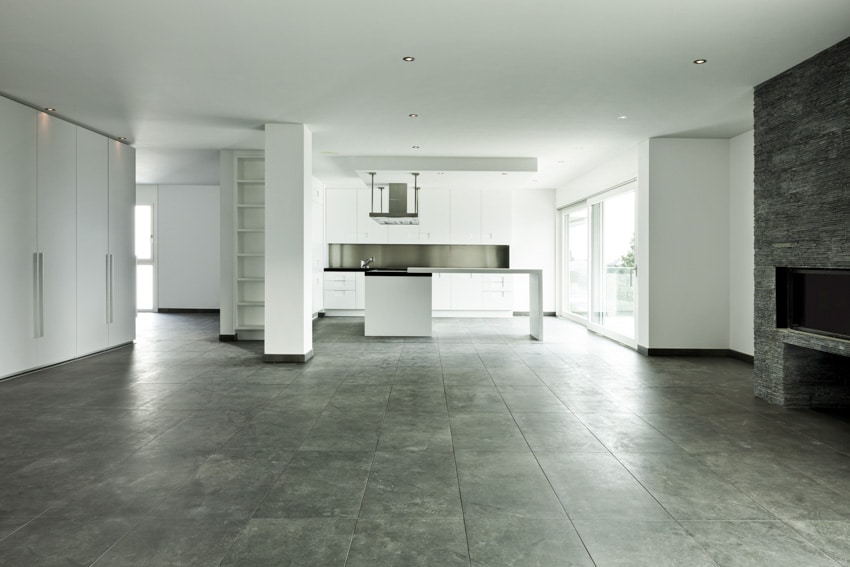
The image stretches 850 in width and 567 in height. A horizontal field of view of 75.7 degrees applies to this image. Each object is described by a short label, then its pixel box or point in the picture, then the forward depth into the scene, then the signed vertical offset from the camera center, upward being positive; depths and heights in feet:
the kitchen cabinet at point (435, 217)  36.83 +4.18
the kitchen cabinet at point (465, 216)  36.91 +4.24
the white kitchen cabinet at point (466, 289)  36.60 -0.69
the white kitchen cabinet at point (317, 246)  33.40 +2.11
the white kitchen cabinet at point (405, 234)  36.83 +3.03
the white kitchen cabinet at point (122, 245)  22.76 +1.51
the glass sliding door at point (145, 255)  40.29 +1.81
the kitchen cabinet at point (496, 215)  36.96 +4.30
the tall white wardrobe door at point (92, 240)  20.76 +1.59
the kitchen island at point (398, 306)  27.63 -1.37
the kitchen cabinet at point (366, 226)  37.01 +3.59
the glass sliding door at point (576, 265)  33.30 +0.85
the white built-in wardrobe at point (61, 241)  17.37 +1.44
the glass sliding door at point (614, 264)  25.38 +0.72
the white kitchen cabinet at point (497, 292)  36.47 -0.90
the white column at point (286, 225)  20.17 +2.01
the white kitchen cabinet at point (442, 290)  36.63 -0.75
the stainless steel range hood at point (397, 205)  30.81 +4.23
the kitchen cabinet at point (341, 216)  36.96 +4.28
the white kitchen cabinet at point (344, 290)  36.70 -0.73
